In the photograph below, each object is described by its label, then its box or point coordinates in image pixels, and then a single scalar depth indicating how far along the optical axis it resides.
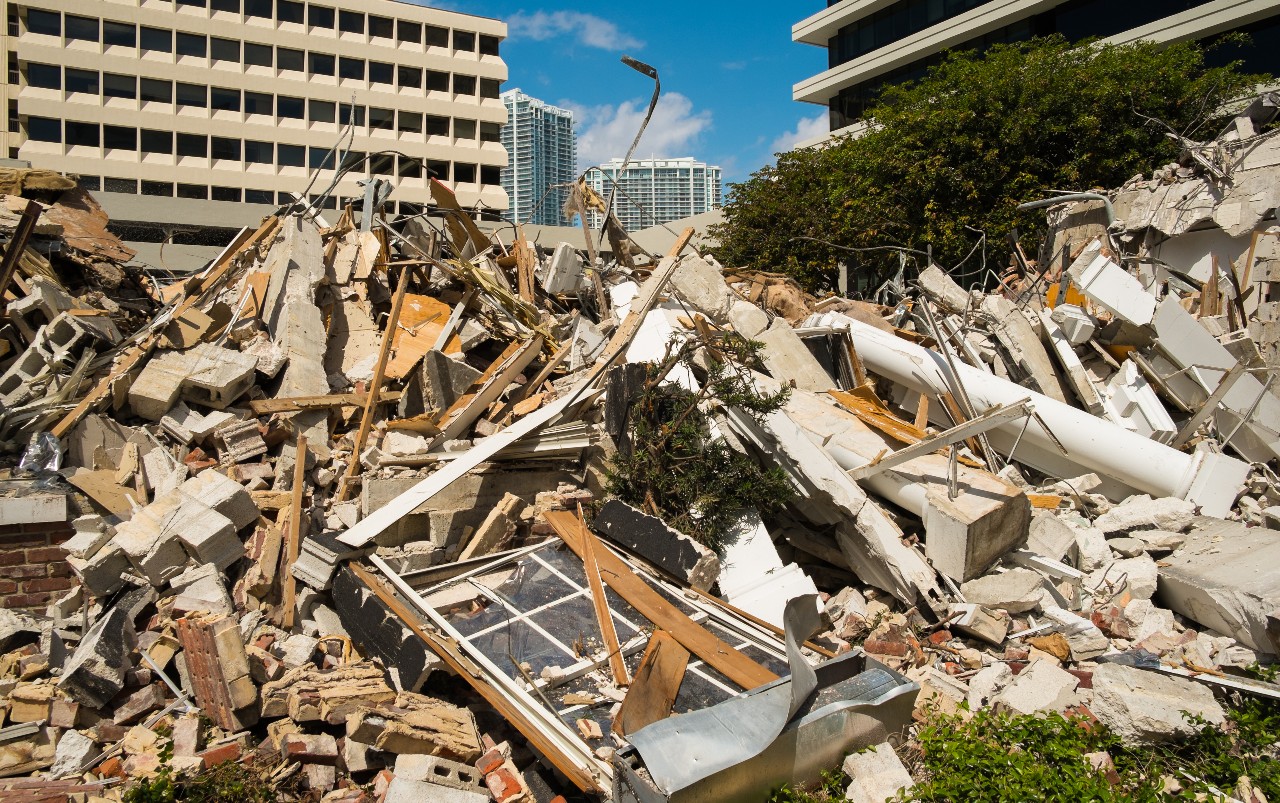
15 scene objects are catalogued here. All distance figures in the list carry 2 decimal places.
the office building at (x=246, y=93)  32.06
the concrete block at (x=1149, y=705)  4.12
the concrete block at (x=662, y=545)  5.25
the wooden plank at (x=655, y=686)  3.85
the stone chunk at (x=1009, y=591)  5.47
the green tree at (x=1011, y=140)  16.03
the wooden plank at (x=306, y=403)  6.56
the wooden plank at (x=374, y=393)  6.02
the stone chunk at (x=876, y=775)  3.63
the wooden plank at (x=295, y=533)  5.13
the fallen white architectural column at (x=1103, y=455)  6.73
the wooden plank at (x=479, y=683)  3.57
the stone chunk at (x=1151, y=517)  6.39
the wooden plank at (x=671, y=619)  4.27
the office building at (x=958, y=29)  23.38
